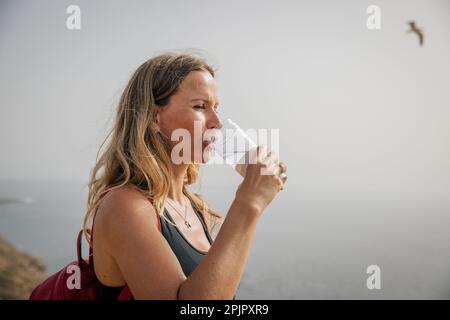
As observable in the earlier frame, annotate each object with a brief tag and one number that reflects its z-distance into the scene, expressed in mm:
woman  1017
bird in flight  4634
